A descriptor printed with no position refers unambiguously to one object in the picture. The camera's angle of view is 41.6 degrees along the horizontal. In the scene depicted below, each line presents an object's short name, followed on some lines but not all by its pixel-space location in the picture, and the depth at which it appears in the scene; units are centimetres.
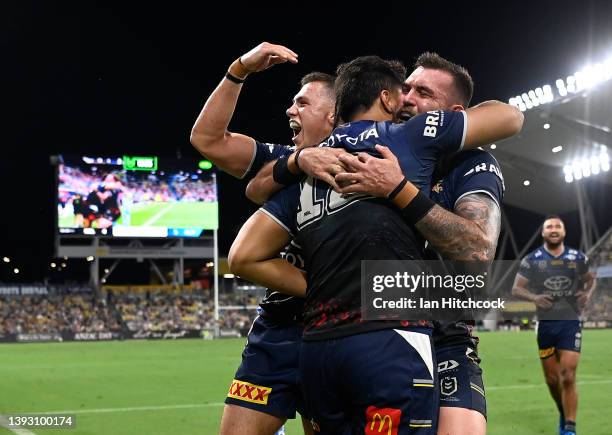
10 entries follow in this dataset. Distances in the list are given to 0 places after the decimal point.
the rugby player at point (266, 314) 444
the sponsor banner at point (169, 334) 4378
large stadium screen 4812
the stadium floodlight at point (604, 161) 4728
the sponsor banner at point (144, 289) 5475
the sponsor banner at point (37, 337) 4189
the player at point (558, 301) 875
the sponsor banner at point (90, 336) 4281
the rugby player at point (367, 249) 294
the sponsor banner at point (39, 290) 5184
